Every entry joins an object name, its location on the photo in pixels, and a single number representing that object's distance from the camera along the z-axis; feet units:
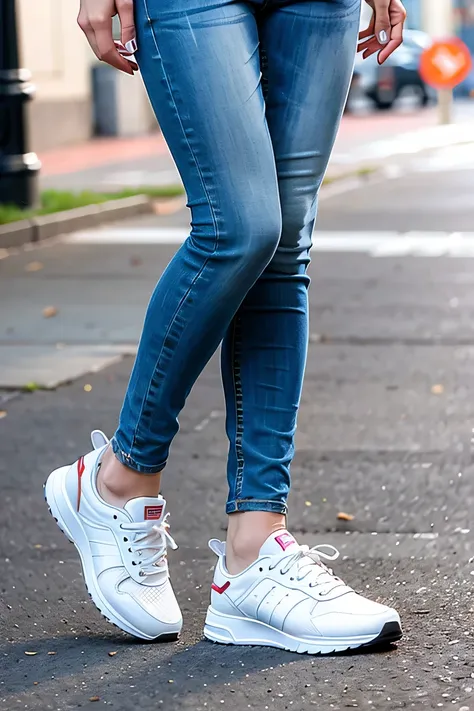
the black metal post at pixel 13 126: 33.45
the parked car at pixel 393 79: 107.96
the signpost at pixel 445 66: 71.41
